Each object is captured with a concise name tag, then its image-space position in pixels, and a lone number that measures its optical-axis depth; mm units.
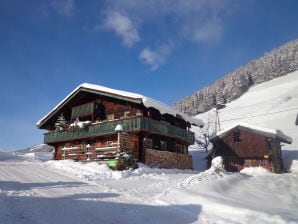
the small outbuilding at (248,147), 24214
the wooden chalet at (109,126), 19200
